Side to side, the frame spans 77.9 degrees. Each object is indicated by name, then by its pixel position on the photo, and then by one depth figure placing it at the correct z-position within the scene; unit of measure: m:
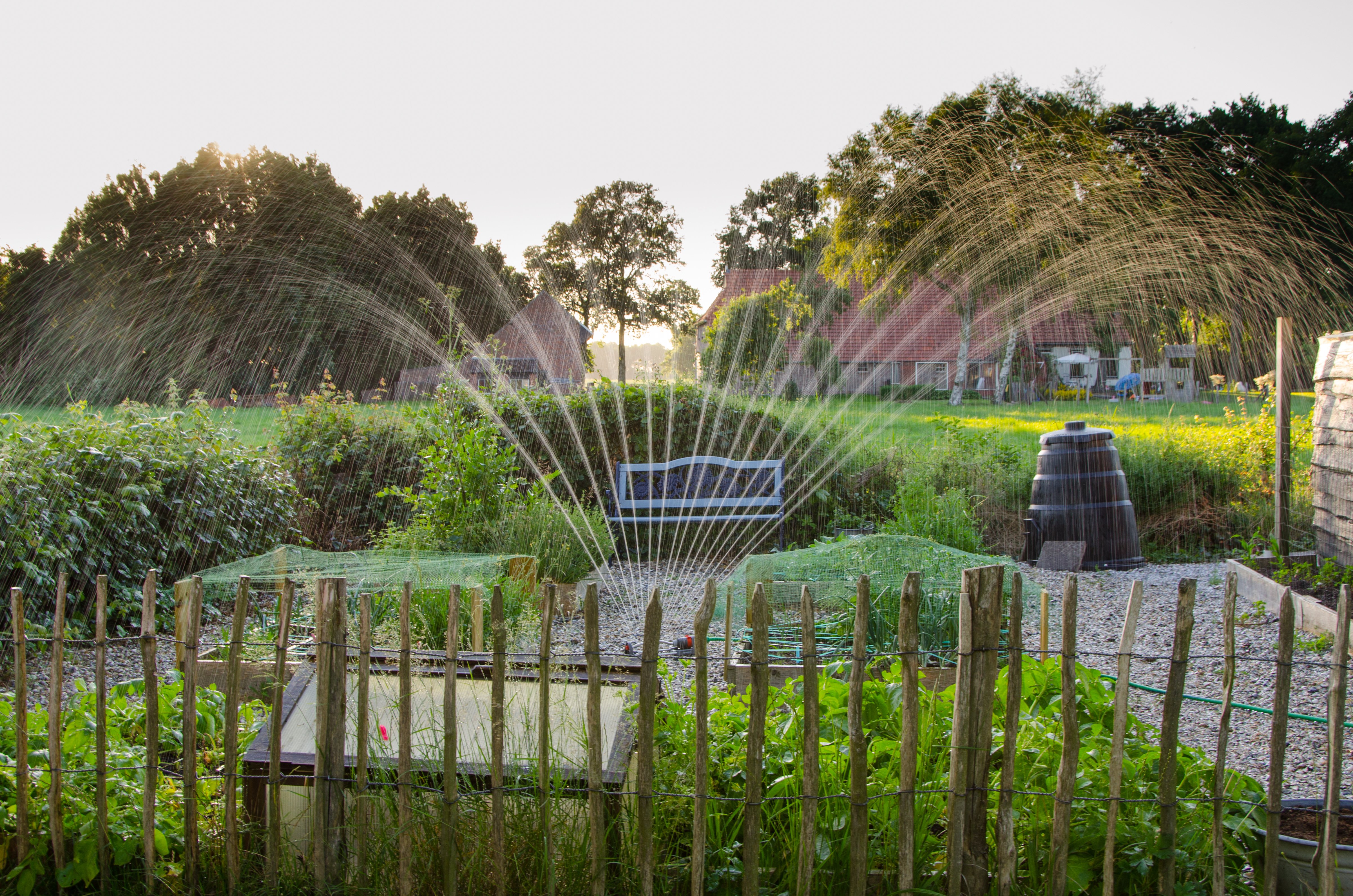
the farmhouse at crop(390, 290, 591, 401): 29.05
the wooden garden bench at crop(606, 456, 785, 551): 8.46
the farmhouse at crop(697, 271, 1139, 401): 27.77
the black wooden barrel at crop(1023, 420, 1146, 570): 7.33
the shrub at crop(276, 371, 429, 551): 8.90
